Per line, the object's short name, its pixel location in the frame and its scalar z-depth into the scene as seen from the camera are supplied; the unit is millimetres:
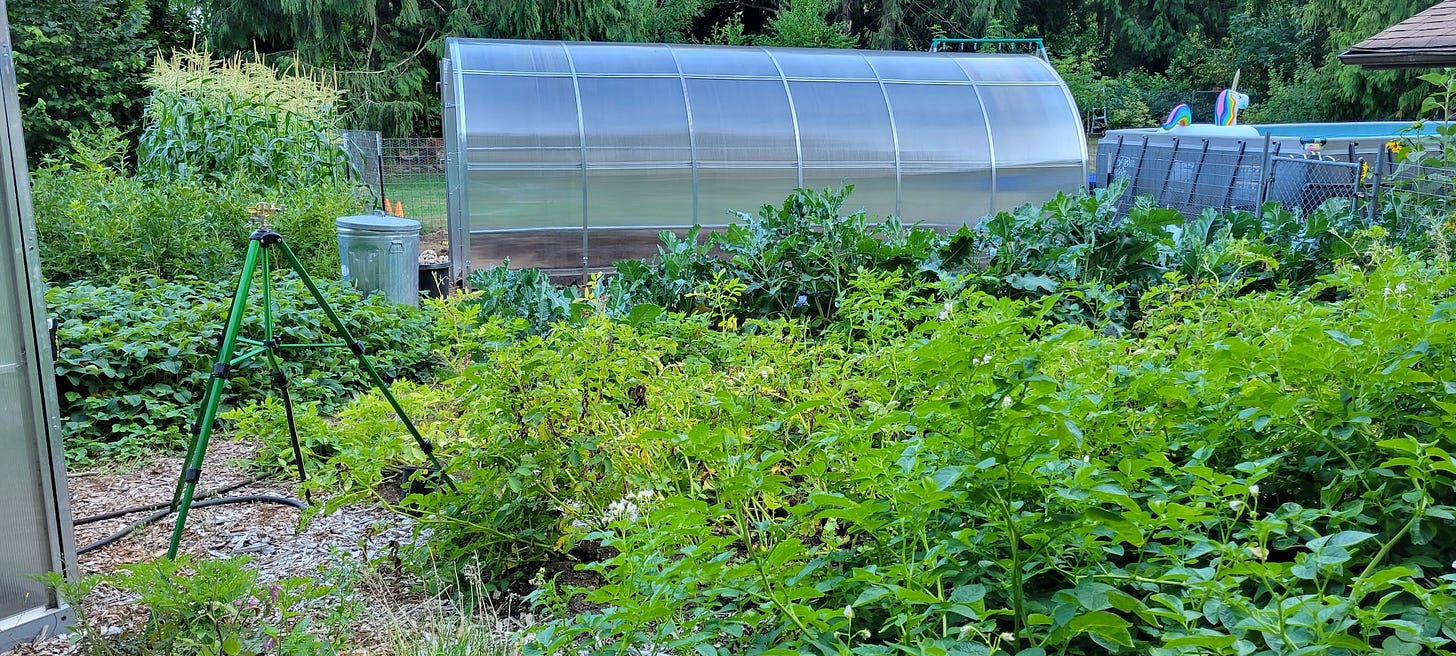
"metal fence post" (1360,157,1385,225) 9570
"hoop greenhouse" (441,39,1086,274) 8945
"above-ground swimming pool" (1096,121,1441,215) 11977
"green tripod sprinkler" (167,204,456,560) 3477
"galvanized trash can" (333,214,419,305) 7371
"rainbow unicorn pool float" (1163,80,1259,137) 21578
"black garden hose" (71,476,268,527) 4289
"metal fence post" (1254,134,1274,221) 11688
